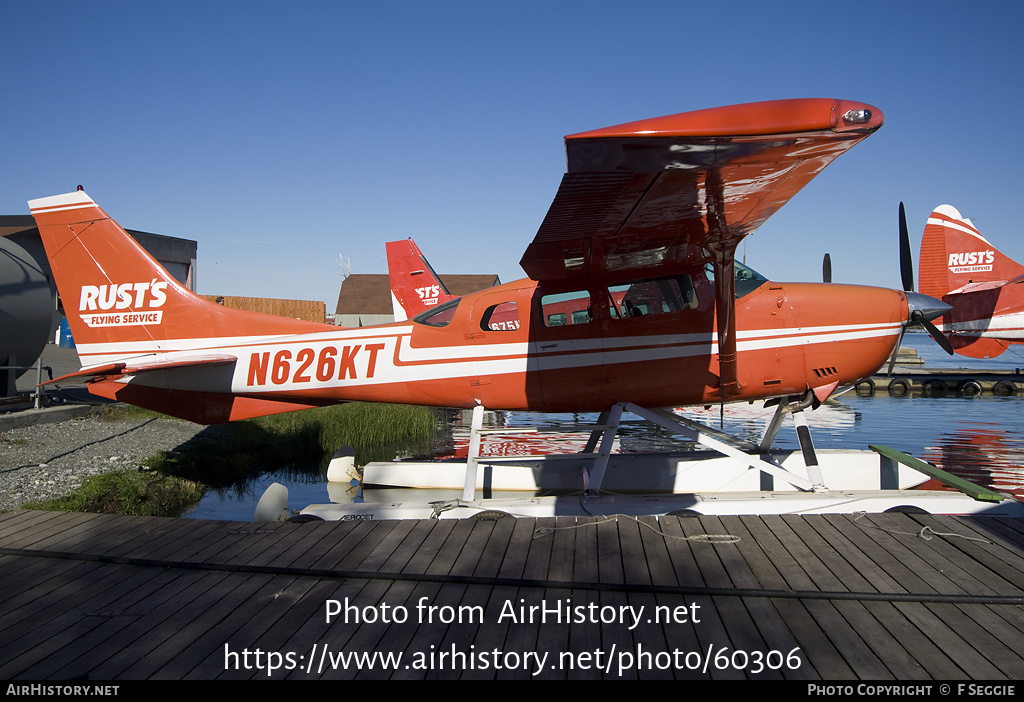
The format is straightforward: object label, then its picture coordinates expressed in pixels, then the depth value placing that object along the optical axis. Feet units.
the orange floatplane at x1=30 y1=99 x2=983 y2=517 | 17.57
